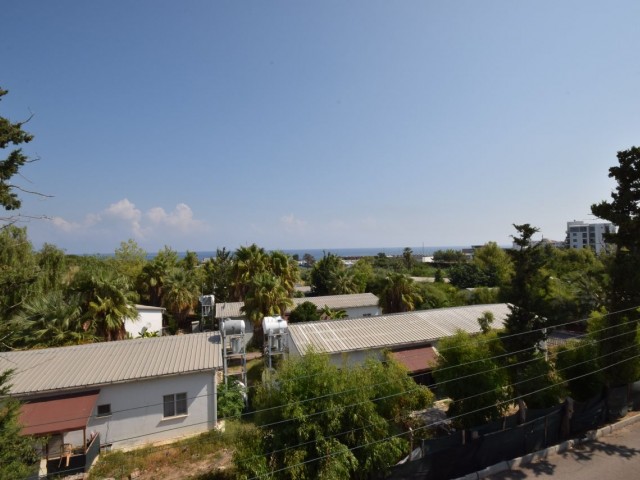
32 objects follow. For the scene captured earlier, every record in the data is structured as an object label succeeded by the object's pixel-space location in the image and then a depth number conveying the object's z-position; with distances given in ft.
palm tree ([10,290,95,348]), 63.87
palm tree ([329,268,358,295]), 154.10
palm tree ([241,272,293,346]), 85.92
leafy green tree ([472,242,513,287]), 170.30
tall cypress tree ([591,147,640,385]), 45.01
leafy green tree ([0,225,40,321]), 30.68
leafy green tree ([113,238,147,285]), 158.71
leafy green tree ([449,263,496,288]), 169.33
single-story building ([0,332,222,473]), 44.04
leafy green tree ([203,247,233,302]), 138.33
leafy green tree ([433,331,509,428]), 42.63
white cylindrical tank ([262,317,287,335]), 62.03
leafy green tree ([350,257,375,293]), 158.17
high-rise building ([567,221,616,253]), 427.94
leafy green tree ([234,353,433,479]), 31.96
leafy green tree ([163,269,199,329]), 115.44
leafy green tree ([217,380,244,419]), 55.01
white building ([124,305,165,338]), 92.58
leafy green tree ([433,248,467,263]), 366.57
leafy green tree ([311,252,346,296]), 157.85
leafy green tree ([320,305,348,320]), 108.00
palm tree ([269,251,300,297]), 116.98
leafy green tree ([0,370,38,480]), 28.12
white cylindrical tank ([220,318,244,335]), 61.26
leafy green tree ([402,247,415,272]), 293.02
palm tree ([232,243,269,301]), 115.14
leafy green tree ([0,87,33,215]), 29.73
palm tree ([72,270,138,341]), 67.21
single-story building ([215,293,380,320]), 112.27
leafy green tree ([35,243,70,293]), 90.43
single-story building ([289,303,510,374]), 61.98
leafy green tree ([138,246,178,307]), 118.52
